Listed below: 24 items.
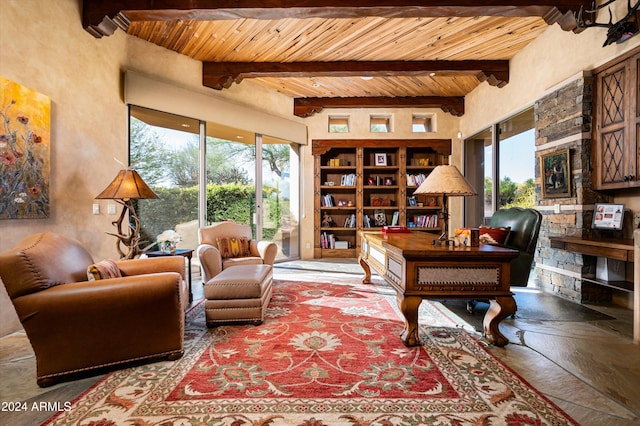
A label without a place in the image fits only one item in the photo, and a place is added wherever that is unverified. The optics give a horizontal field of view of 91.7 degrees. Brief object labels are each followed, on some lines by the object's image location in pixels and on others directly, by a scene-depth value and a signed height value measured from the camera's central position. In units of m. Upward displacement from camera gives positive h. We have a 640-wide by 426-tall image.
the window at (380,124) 6.68 +1.83
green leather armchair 3.04 -0.33
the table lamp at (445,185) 2.43 +0.18
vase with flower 3.26 -0.34
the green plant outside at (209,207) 4.23 +0.04
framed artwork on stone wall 3.61 +0.41
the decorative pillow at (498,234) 3.21 -0.27
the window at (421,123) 6.68 +1.86
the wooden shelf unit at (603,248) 2.70 -0.39
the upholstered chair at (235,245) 3.86 -0.46
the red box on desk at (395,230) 3.65 -0.26
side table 3.23 -0.47
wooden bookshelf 6.51 +0.44
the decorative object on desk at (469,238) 2.45 -0.24
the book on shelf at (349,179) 6.58 +0.62
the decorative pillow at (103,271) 2.08 -0.42
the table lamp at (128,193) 2.94 +0.16
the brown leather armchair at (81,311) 1.77 -0.61
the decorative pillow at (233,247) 3.91 -0.48
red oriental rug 1.54 -1.02
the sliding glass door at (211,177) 4.27 +0.53
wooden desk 2.19 -0.49
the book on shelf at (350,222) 6.60 -0.28
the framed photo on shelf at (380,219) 6.65 -0.22
